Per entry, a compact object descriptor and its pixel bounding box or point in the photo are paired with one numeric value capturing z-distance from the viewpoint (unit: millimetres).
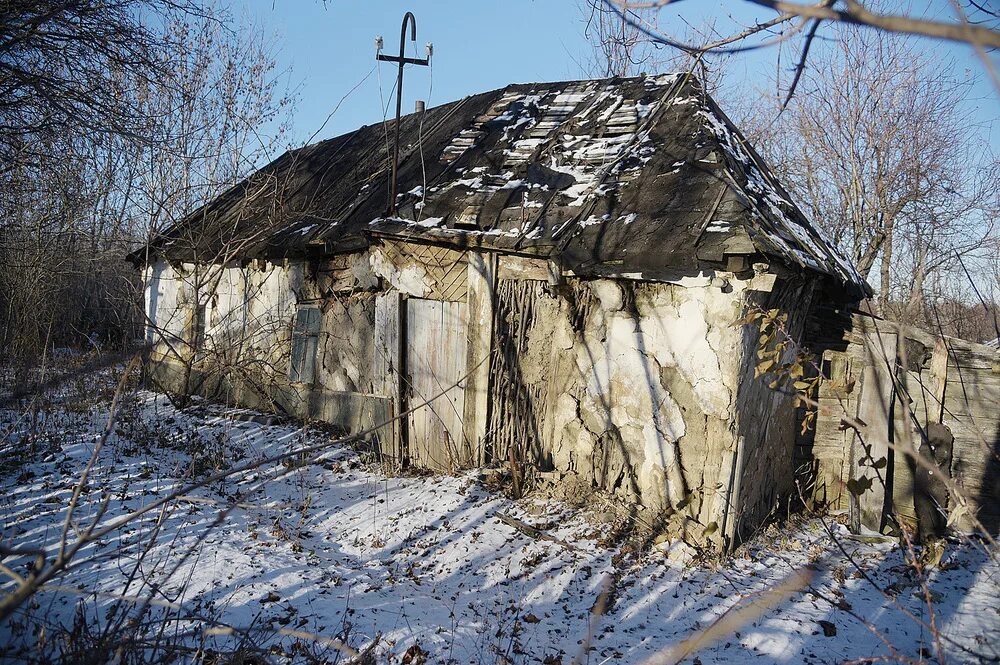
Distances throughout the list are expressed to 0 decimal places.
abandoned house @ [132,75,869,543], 5449
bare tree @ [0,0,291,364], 5875
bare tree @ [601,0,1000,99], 987
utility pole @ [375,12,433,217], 7129
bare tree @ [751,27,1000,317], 14258
